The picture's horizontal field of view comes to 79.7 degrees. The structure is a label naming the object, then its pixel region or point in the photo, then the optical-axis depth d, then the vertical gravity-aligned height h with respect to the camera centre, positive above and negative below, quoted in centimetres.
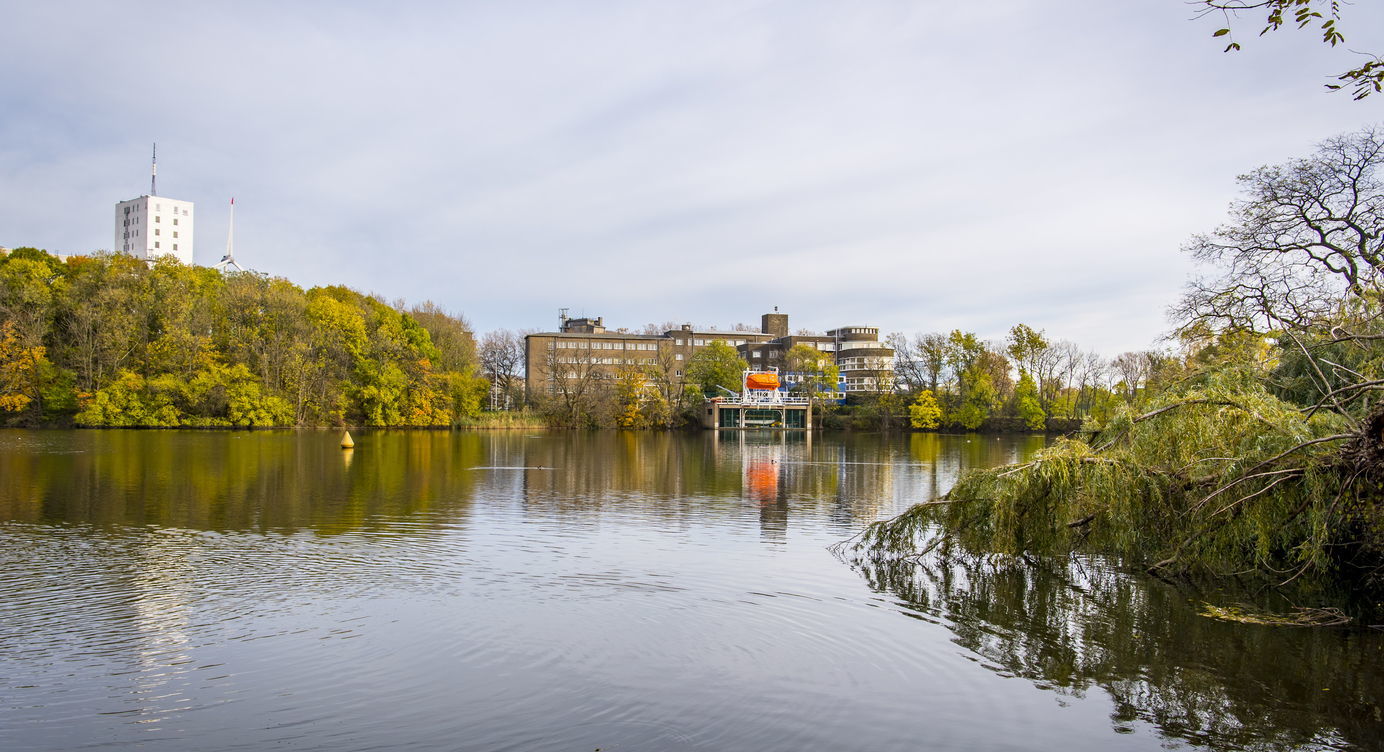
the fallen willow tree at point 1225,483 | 1038 -97
